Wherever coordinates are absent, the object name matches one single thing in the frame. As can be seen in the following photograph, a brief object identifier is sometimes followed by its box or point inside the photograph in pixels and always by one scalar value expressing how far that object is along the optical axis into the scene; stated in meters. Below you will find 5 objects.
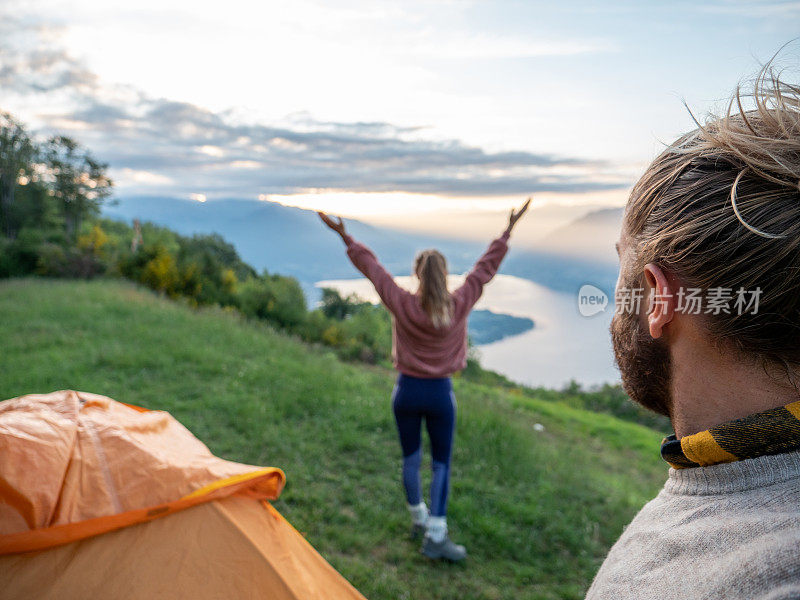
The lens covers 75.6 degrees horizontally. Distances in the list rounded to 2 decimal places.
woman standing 3.44
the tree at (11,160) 31.50
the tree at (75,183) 32.09
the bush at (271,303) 20.59
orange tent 1.77
